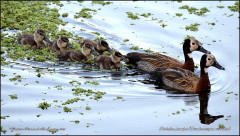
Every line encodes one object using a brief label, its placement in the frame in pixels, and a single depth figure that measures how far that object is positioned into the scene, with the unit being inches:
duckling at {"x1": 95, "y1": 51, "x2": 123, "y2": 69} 509.5
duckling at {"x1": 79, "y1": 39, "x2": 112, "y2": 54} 548.4
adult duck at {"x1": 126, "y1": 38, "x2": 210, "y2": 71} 514.6
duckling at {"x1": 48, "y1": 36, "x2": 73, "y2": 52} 535.7
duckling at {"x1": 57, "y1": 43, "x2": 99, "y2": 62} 523.2
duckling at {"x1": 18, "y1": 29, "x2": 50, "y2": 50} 543.5
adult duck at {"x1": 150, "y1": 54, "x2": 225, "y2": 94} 467.2
